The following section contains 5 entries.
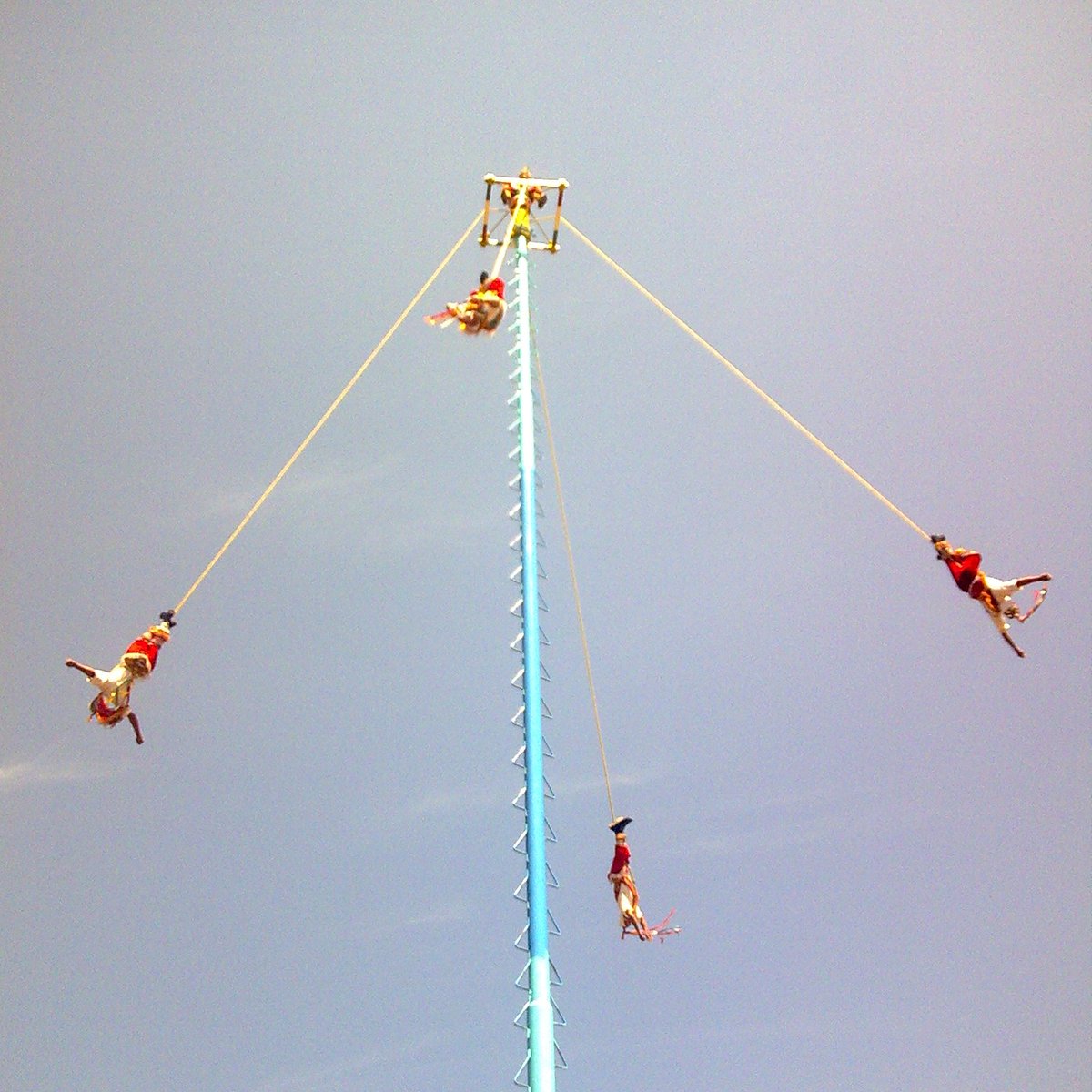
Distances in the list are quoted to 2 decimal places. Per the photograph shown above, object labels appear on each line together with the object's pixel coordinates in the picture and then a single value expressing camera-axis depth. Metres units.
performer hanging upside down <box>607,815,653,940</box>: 11.93
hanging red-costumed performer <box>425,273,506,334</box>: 13.18
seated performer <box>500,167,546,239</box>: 14.11
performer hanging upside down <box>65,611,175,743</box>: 12.47
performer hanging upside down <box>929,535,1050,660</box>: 12.61
